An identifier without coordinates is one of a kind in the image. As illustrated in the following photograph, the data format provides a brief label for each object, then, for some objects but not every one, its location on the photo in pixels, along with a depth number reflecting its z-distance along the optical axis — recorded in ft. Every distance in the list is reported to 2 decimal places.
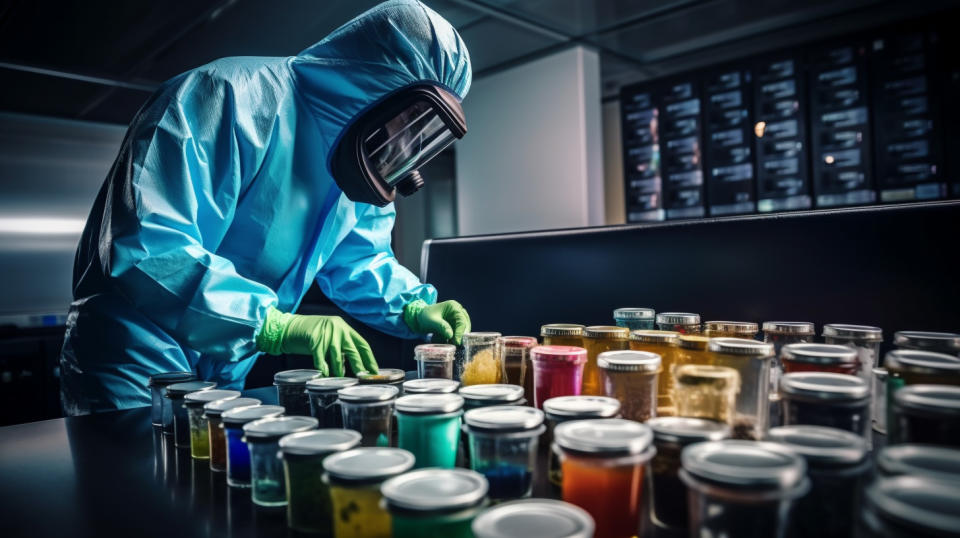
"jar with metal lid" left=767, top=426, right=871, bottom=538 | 1.65
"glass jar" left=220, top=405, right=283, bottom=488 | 2.46
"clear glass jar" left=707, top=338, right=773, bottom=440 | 2.41
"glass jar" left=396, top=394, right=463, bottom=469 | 2.29
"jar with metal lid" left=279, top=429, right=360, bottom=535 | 2.01
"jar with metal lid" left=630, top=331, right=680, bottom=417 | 2.88
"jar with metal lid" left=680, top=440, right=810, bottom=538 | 1.44
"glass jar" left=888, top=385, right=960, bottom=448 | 1.75
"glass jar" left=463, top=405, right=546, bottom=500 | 2.10
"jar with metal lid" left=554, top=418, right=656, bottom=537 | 1.78
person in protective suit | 4.14
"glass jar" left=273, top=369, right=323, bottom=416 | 3.32
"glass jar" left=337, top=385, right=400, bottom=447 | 2.58
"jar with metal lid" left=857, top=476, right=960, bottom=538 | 1.17
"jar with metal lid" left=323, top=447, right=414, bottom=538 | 1.79
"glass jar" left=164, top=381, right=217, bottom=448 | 3.14
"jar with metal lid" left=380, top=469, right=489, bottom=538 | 1.55
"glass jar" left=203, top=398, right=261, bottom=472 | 2.70
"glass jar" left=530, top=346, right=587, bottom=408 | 2.85
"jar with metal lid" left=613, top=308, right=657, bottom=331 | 3.89
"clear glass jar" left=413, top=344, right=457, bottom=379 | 3.60
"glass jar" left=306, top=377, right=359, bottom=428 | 3.03
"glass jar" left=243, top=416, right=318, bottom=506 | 2.25
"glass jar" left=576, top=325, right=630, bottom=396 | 3.16
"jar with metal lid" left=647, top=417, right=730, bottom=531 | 1.92
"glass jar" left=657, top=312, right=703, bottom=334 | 3.62
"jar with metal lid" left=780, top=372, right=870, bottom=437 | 2.02
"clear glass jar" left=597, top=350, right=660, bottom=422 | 2.48
